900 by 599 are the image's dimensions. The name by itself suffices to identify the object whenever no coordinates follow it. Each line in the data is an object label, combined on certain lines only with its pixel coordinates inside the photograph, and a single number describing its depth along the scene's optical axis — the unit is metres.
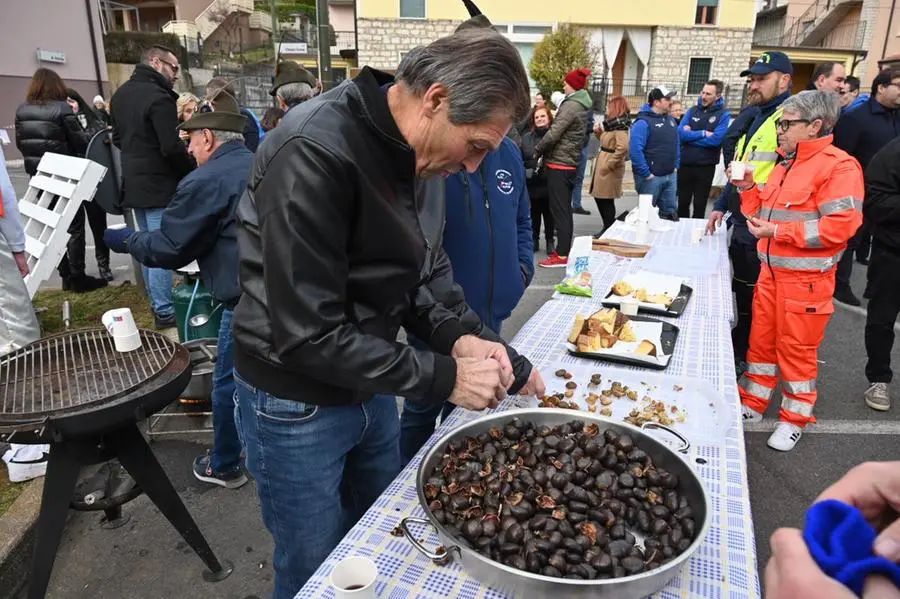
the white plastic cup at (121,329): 2.33
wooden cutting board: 3.79
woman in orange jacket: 2.87
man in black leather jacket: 1.15
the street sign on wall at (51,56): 15.74
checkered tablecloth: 1.14
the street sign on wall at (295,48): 27.19
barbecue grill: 1.83
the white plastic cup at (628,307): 2.63
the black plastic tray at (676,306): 2.64
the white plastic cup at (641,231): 4.22
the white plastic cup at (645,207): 4.34
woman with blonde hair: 4.50
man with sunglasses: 4.33
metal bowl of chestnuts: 1.06
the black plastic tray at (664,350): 2.12
